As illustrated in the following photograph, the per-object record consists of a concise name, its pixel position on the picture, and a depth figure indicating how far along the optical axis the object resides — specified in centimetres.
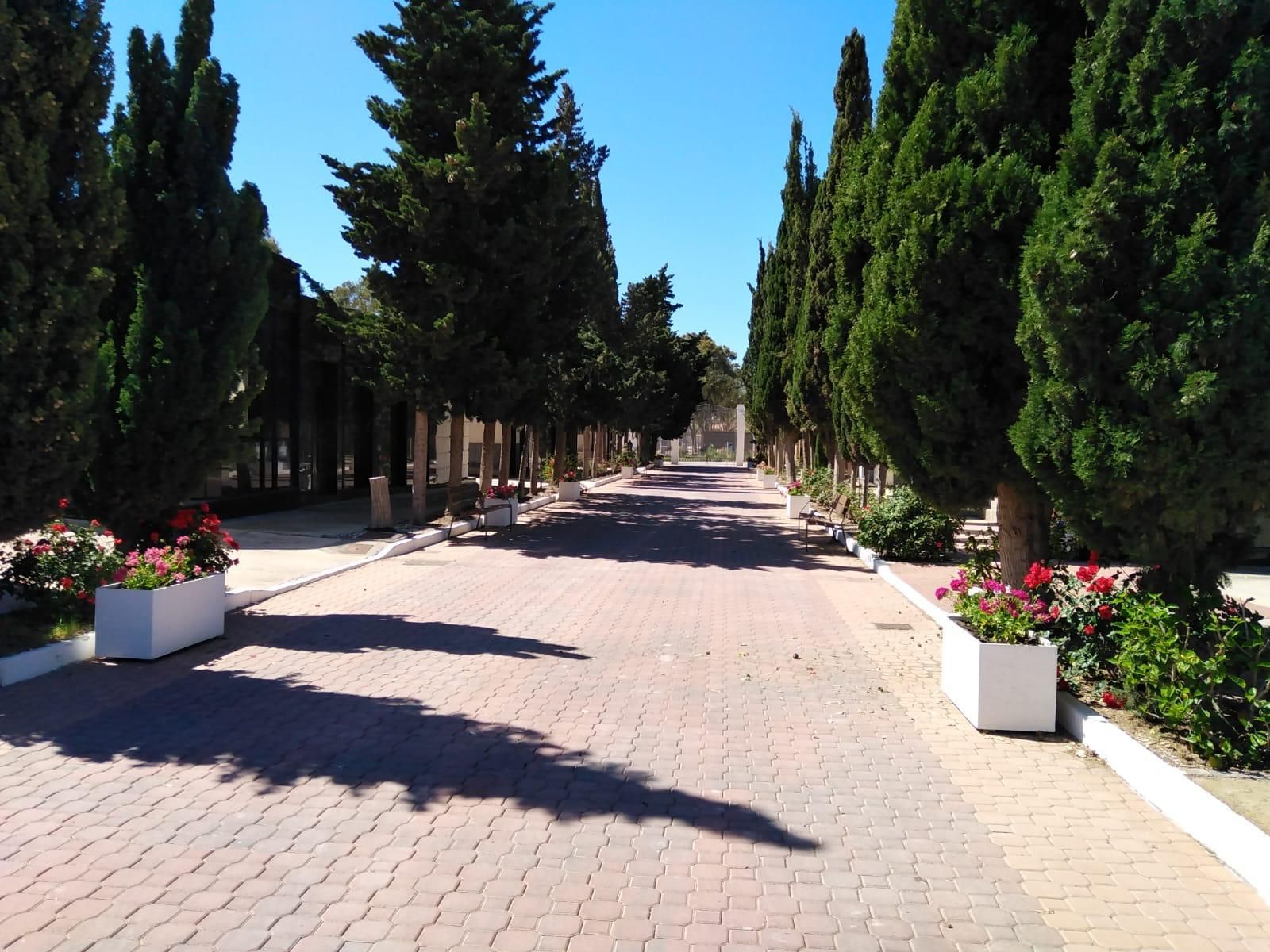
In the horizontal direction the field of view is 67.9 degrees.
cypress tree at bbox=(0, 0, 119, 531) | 639
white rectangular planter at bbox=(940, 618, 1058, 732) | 609
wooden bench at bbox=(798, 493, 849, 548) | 1951
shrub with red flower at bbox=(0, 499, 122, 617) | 805
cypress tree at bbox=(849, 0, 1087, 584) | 734
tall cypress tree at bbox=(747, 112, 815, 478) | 2683
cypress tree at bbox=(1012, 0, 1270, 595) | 562
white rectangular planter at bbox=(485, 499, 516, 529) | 2030
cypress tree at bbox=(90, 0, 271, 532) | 836
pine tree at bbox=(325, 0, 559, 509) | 1758
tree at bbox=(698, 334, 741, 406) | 9781
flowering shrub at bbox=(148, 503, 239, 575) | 878
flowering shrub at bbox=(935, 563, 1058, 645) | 628
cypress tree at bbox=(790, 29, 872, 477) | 1898
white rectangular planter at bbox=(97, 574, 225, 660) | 742
